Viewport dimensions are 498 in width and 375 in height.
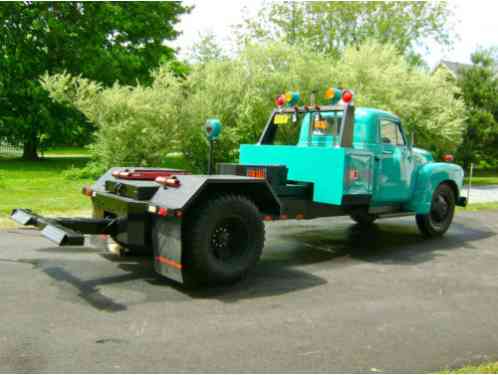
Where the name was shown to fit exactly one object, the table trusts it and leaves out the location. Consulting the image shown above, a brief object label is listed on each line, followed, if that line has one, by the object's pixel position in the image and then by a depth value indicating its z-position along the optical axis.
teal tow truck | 5.50
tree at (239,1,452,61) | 30.00
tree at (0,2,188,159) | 22.81
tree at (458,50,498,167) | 22.66
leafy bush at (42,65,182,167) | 15.44
